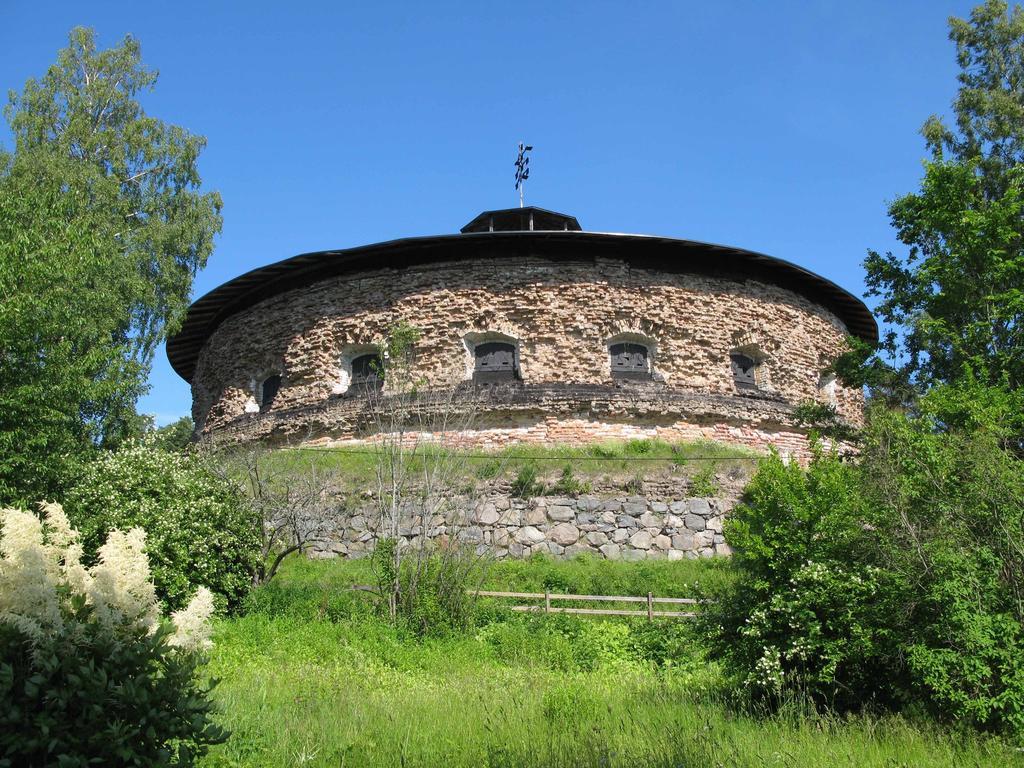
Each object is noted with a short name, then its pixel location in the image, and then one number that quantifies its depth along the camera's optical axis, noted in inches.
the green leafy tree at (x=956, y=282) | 469.4
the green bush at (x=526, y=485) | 579.2
